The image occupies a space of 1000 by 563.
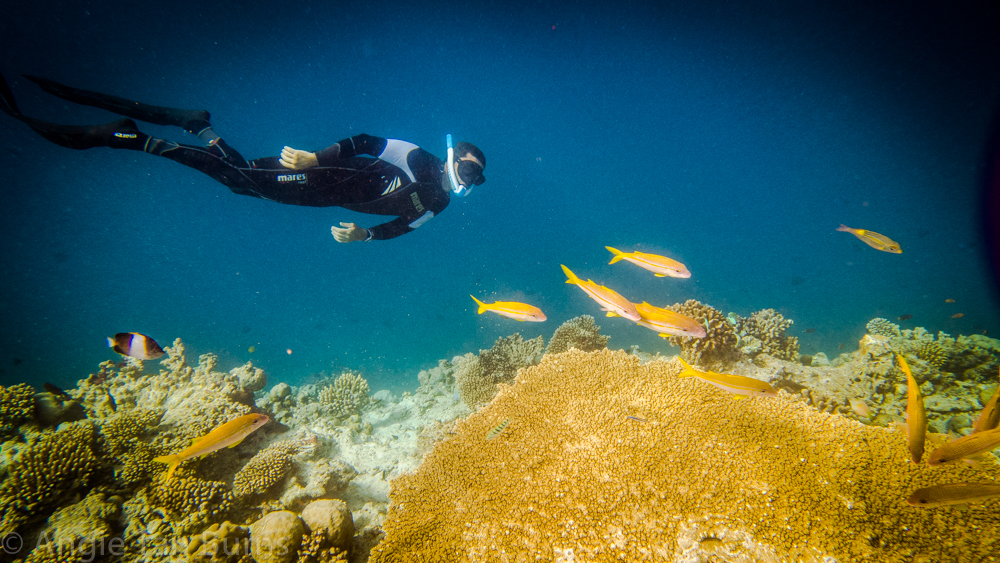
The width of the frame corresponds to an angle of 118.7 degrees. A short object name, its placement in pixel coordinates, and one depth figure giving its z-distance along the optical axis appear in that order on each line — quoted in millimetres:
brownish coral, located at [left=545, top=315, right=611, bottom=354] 6223
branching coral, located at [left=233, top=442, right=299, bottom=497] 3568
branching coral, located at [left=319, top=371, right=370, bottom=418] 6789
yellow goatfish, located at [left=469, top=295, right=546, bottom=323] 3465
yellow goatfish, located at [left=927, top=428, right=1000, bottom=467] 1863
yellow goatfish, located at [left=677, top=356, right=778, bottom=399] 2367
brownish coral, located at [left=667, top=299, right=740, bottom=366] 4758
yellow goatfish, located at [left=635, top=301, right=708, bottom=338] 2762
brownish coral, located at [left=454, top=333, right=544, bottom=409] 6098
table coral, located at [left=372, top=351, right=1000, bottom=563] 1970
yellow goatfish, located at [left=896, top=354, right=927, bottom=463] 2002
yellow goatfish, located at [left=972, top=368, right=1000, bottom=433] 2279
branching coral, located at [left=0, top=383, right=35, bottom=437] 3693
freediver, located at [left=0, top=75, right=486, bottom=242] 4848
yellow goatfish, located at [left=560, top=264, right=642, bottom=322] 2805
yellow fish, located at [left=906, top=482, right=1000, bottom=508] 1730
